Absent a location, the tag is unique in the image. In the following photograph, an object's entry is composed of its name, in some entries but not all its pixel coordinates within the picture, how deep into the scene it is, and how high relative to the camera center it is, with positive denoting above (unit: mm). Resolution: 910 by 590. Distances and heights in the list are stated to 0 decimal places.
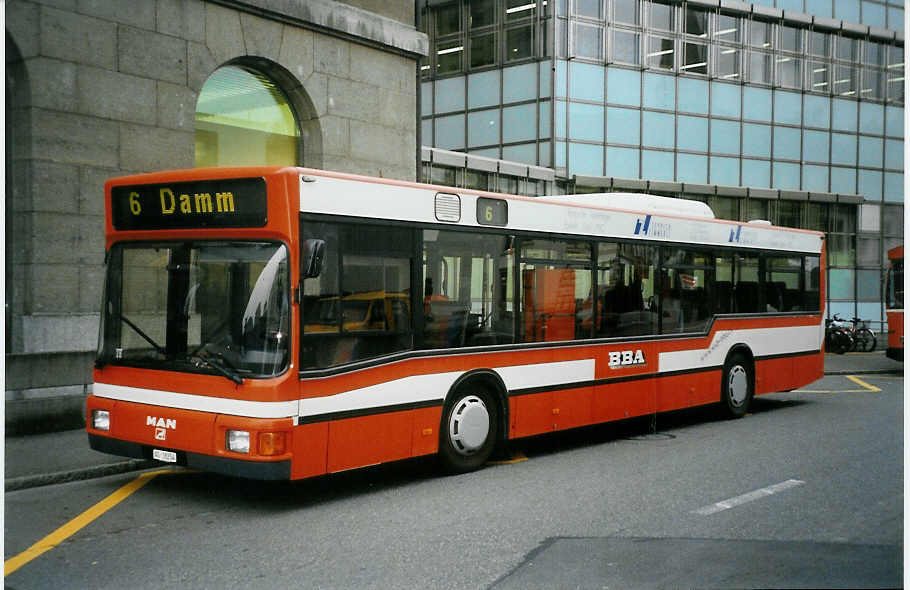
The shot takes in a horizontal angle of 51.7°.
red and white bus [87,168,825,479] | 7227 -319
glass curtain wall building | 31344 +6466
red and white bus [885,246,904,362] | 20203 -368
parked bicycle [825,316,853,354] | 26862 -1531
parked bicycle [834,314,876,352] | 27062 -1392
